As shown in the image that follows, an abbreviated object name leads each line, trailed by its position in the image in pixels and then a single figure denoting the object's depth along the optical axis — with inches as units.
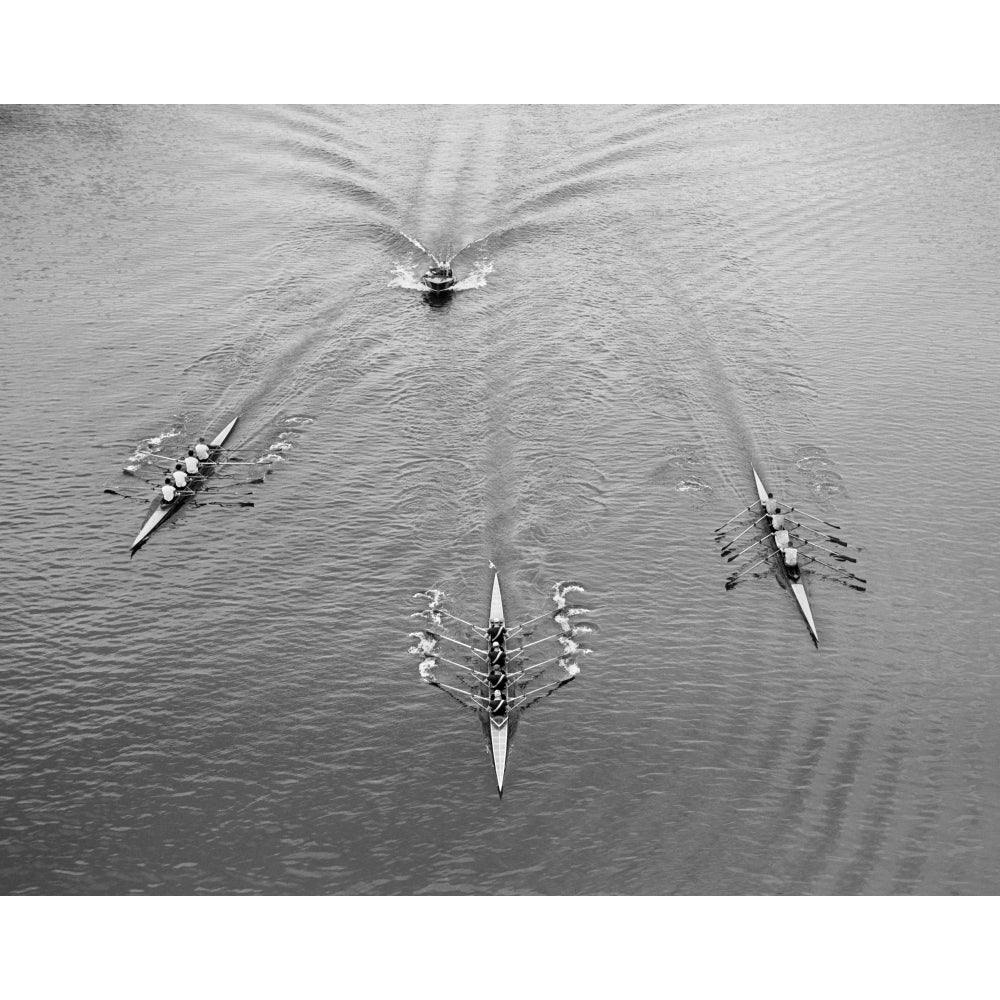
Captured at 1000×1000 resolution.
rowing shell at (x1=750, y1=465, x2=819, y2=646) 1862.5
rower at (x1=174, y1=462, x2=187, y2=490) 2204.7
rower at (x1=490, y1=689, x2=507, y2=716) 1663.4
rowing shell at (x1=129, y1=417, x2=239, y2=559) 2105.1
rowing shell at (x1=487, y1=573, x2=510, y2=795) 1582.2
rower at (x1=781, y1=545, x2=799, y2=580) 1968.5
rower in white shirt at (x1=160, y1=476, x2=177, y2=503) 2160.4
